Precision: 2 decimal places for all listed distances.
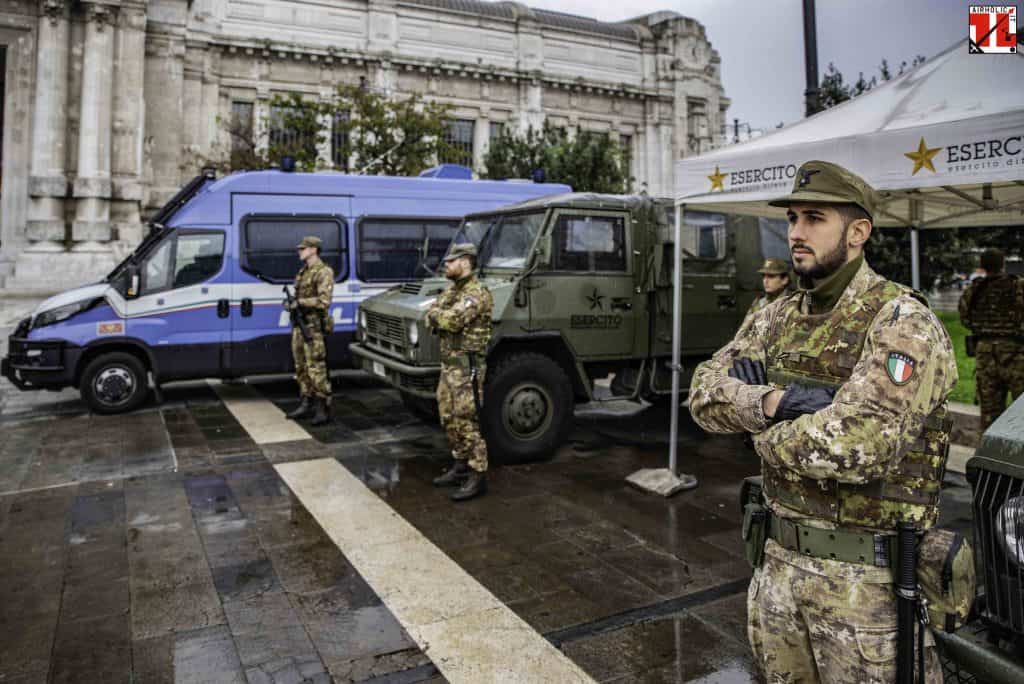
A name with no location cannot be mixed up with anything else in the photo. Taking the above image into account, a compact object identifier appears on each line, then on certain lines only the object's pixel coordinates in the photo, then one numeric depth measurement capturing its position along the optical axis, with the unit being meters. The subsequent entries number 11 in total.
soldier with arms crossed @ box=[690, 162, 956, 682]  1.75
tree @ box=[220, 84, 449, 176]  21.91
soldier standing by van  7.77
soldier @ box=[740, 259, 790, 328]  5.82
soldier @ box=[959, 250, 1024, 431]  6.00
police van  8.60
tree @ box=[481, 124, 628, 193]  25.67
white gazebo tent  3.87
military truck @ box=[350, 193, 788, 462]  6.33
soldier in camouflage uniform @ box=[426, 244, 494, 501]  5.38
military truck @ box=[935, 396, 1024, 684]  1.73
